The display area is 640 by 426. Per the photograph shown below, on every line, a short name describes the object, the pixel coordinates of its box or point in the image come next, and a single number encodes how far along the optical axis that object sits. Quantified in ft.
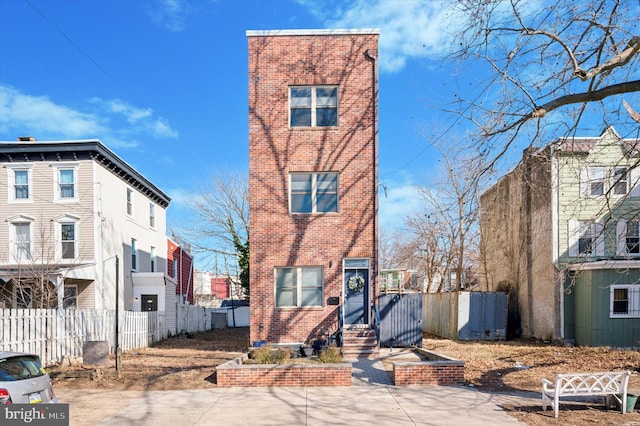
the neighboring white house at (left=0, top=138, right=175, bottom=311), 68.74
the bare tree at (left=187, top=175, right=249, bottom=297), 107.96
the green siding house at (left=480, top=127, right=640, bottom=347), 58.08
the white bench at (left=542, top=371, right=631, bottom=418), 28.50
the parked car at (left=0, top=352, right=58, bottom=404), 20.89
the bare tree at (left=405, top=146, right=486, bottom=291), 81.82
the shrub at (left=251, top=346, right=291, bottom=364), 39.17
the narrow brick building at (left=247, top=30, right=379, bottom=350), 53.72
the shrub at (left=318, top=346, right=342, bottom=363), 38.88
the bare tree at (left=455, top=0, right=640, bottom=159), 27.37
